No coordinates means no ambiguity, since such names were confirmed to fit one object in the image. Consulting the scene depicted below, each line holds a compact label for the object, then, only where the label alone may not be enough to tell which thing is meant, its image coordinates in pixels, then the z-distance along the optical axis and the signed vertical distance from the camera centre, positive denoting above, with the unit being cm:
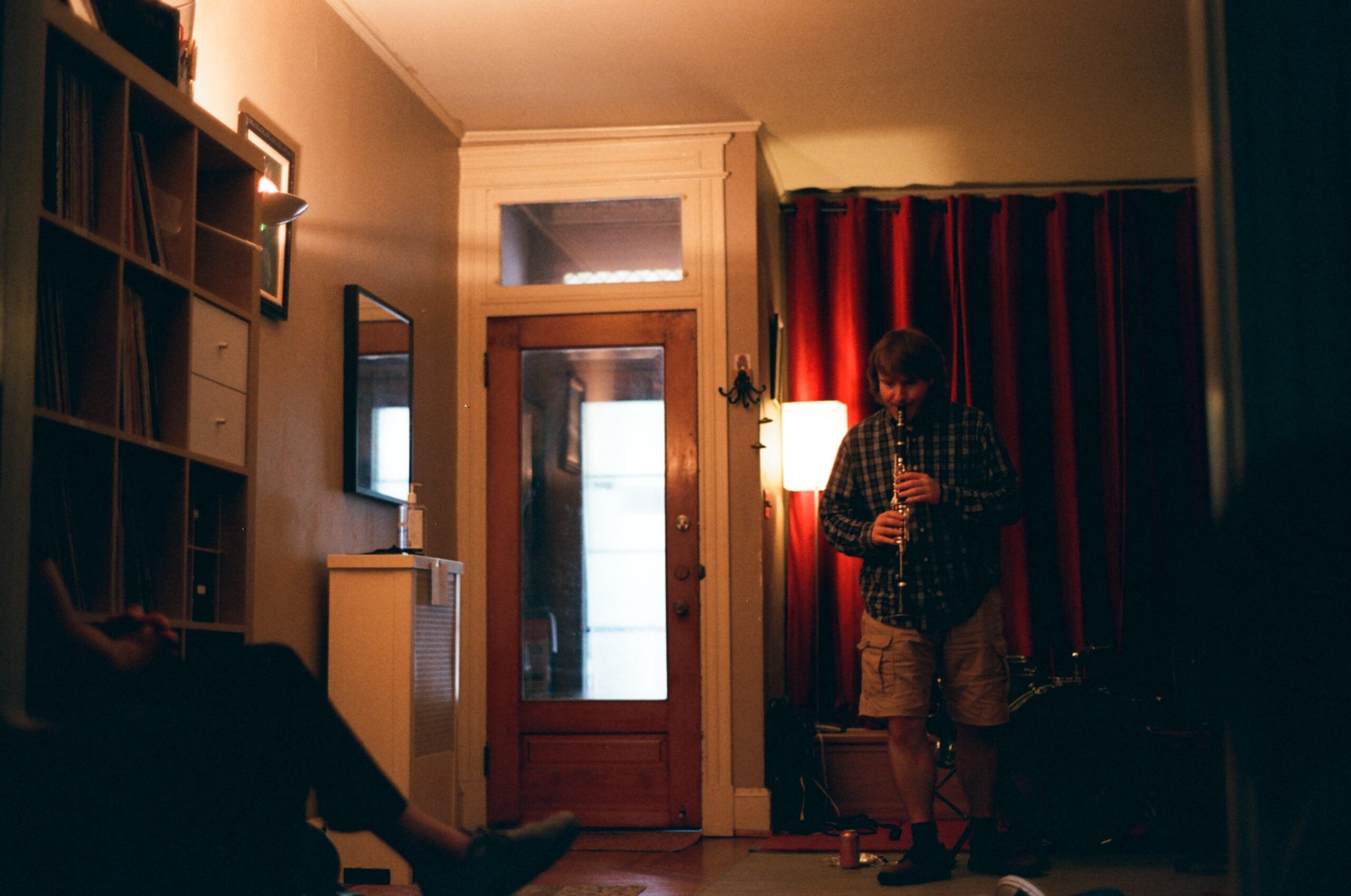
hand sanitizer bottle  400 +11
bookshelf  203 +40
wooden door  479 -6
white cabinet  348 -32
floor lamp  514 +47
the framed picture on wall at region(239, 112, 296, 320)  335 +90
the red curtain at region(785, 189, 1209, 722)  538 +79
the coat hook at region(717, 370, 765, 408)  486 +63
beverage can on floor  365 -88
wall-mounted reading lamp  311 +89
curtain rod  572 +169
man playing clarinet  342 -14
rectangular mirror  391 +54
